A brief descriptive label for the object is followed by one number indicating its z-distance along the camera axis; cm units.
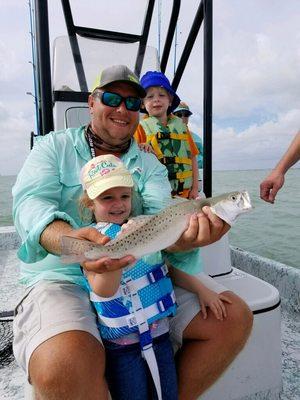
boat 210
